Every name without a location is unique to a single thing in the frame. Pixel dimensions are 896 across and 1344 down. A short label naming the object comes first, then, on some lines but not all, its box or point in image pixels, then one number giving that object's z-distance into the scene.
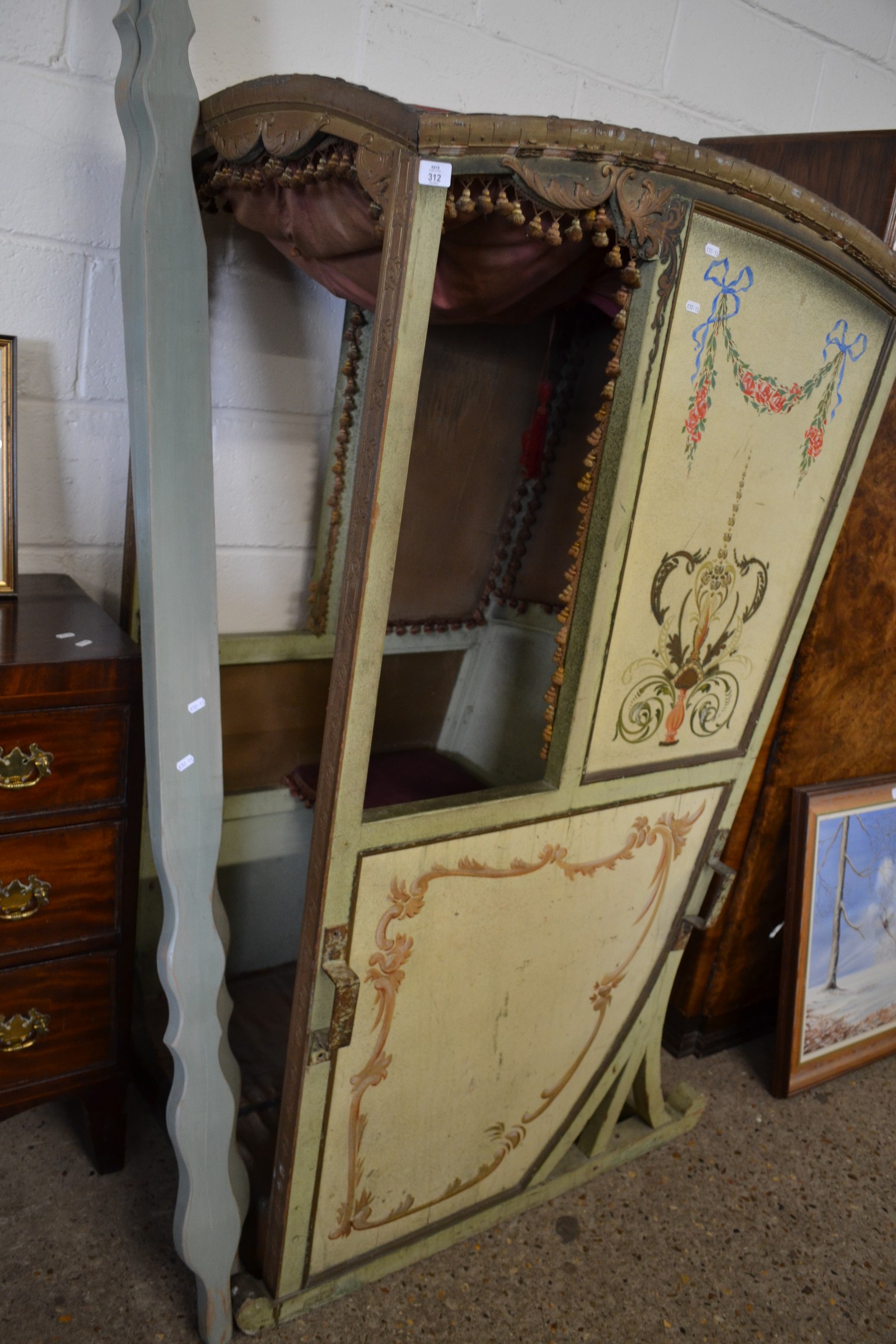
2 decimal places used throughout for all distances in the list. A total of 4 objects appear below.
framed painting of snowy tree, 2.19
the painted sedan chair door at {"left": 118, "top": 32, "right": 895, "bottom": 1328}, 1.14
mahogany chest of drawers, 1.38
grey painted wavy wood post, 1.29
